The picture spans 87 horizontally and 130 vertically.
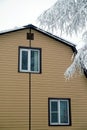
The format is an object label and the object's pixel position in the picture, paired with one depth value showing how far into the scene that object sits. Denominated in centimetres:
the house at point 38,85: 1703
